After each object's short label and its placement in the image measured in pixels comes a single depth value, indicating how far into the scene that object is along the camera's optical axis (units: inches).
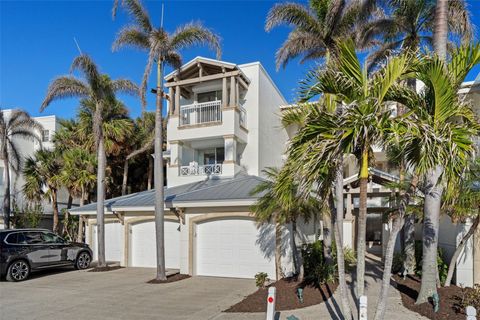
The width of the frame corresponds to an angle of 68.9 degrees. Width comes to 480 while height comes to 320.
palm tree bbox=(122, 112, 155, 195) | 989.8
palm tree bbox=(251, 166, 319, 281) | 427.2
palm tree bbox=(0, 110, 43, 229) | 826.2
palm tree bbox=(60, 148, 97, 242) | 864.9
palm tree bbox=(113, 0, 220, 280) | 502.3
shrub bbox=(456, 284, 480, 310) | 283.0
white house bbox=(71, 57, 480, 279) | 536.7
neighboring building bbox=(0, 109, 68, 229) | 1010.7
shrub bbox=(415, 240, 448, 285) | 389.7
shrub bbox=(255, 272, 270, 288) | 429.7
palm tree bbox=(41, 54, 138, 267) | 600.4
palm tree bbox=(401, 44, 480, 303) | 204.5
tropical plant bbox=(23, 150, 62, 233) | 920.3
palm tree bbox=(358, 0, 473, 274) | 474.6
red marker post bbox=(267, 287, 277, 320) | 246.5
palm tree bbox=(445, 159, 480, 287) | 327.6
